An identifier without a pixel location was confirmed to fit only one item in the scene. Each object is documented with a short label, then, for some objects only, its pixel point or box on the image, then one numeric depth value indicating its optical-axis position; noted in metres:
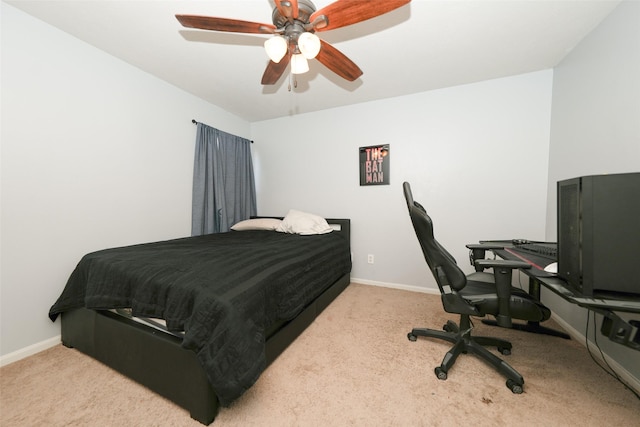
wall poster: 3.00
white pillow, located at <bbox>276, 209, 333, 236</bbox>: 2.84
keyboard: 1.59
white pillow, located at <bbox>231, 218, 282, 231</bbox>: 3.10
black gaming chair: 1.30
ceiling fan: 1.14
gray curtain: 2.96
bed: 1.11
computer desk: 0.88
